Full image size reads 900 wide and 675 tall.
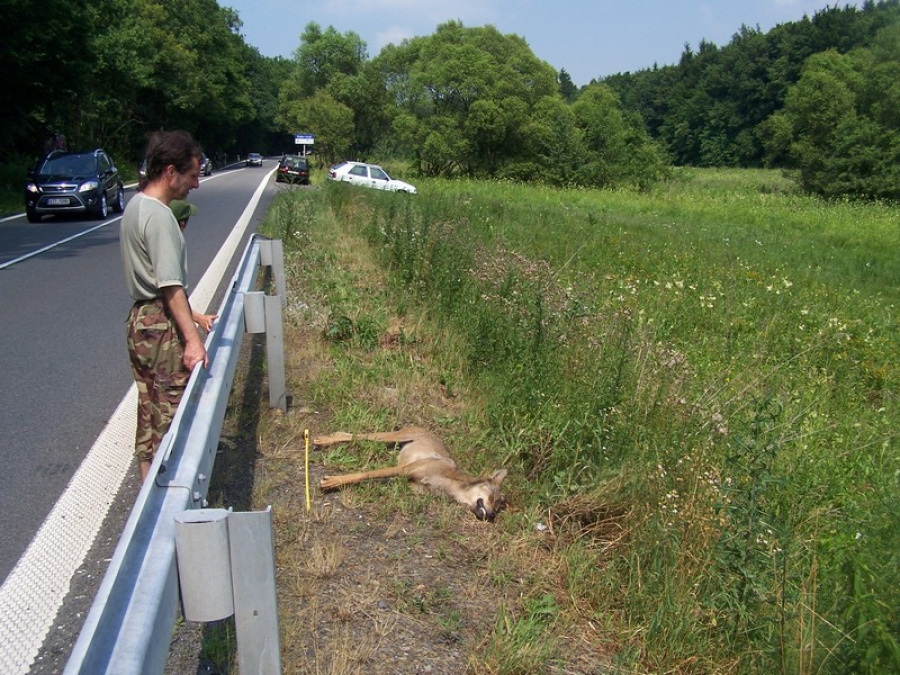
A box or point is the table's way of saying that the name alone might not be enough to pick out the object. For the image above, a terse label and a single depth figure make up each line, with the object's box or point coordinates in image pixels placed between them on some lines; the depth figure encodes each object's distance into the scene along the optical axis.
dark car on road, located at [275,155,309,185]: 37.48
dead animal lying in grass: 3.73
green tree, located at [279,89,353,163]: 60.38
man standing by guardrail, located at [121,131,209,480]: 3.49
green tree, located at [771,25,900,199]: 46.09
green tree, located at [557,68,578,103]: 128.75
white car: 30.53
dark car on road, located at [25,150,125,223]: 18.20
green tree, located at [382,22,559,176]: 53.09
